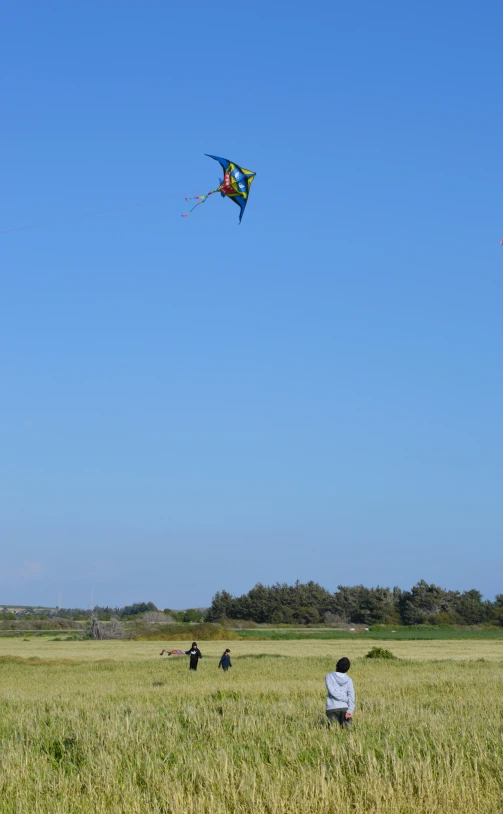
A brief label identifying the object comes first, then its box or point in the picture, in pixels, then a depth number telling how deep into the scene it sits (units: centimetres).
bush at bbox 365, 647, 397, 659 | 4607
